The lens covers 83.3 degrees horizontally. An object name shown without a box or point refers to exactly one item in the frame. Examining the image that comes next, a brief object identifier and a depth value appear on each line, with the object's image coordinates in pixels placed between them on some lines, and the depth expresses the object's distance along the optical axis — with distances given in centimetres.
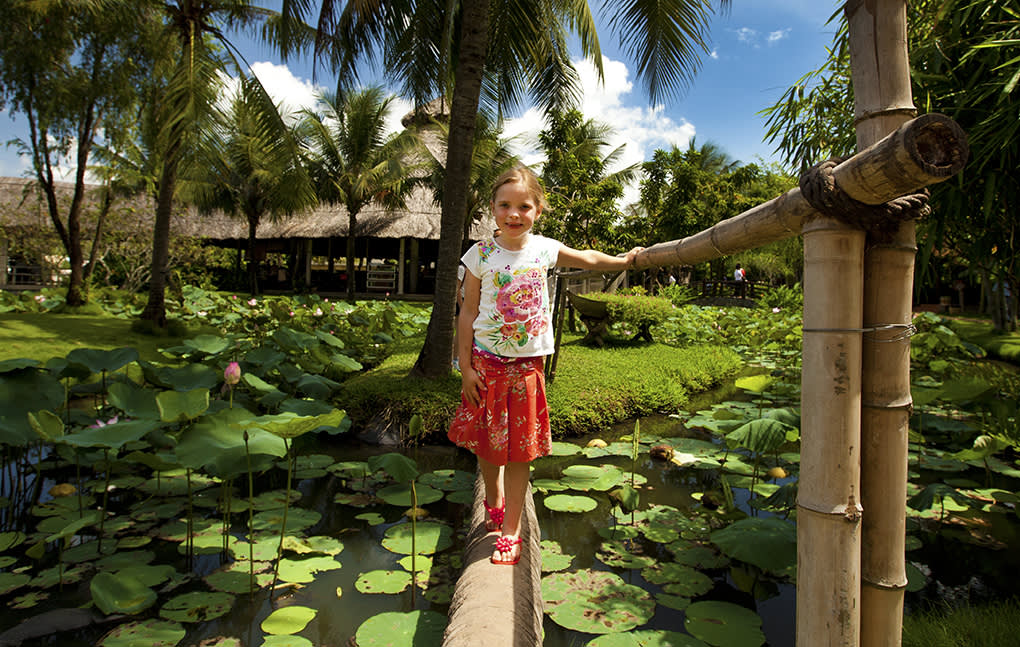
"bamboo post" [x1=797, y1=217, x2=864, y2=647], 132
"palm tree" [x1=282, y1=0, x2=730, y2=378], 485
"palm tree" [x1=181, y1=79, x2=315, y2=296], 1691
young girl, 194
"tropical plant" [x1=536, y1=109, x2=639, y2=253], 1426
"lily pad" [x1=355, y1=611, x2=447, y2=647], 179
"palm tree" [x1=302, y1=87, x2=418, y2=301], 1599
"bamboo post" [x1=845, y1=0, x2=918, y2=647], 128
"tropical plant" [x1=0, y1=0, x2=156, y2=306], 798
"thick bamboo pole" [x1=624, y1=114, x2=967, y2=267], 105
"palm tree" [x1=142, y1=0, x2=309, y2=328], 638
